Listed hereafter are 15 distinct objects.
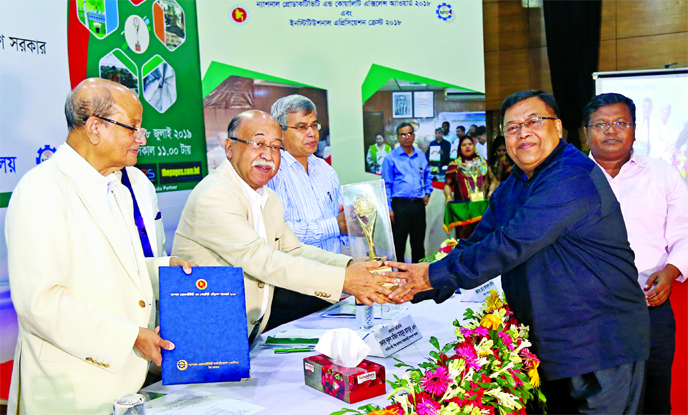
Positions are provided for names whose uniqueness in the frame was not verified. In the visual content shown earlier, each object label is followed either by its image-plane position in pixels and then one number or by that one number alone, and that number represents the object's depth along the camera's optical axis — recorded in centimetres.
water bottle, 259
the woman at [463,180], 647
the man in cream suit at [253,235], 243
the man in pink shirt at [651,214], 282
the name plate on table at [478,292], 306
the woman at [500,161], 742
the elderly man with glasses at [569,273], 195
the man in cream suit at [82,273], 176
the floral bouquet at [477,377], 151
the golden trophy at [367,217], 283
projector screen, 645
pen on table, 228
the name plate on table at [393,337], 212
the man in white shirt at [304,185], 358
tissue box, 175
